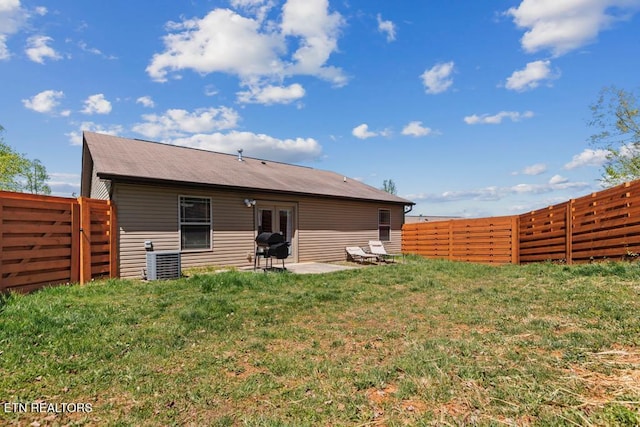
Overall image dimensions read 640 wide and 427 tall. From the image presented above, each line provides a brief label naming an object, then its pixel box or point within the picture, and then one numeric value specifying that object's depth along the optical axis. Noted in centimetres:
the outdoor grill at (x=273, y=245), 929
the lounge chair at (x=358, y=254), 1357
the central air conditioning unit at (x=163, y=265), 821
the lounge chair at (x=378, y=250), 1398
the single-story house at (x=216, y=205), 877
